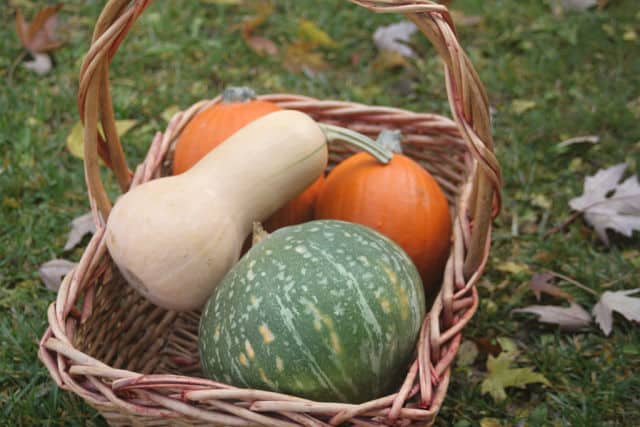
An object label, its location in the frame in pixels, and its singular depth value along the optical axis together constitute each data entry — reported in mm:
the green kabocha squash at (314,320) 1274
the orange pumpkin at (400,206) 1479
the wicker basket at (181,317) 1227
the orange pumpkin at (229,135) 1521
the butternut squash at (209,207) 1353
